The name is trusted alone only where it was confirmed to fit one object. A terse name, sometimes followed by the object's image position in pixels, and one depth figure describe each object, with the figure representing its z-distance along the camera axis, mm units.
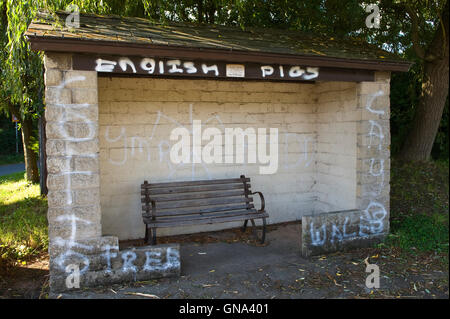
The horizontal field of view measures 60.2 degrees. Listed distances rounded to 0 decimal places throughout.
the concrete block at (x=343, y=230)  4996
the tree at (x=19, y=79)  5372
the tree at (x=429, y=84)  7441
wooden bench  5160
